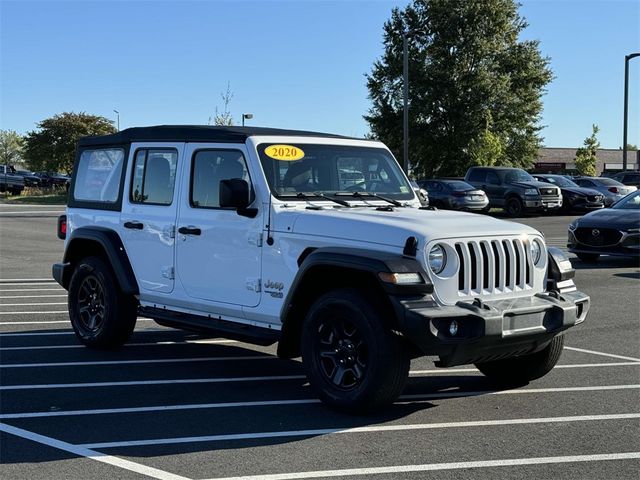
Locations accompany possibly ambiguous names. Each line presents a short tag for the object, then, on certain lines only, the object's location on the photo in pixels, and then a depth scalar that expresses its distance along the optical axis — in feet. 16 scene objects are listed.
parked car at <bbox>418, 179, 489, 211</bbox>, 98.27
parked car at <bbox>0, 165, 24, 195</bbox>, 177.06
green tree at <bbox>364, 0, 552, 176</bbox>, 174.29
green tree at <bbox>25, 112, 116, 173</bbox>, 232.12
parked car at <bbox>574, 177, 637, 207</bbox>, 110.01
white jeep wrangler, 18.30
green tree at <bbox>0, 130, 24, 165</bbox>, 395.75
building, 288.71
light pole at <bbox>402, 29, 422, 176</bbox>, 110.01
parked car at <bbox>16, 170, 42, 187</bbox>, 196.97
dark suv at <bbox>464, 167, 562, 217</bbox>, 101.96
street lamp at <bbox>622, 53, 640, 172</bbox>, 123.24
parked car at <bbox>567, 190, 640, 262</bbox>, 48.75
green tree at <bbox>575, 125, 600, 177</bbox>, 190.80
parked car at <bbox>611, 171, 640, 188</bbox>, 122.99
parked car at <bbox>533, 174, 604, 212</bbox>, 108.37
